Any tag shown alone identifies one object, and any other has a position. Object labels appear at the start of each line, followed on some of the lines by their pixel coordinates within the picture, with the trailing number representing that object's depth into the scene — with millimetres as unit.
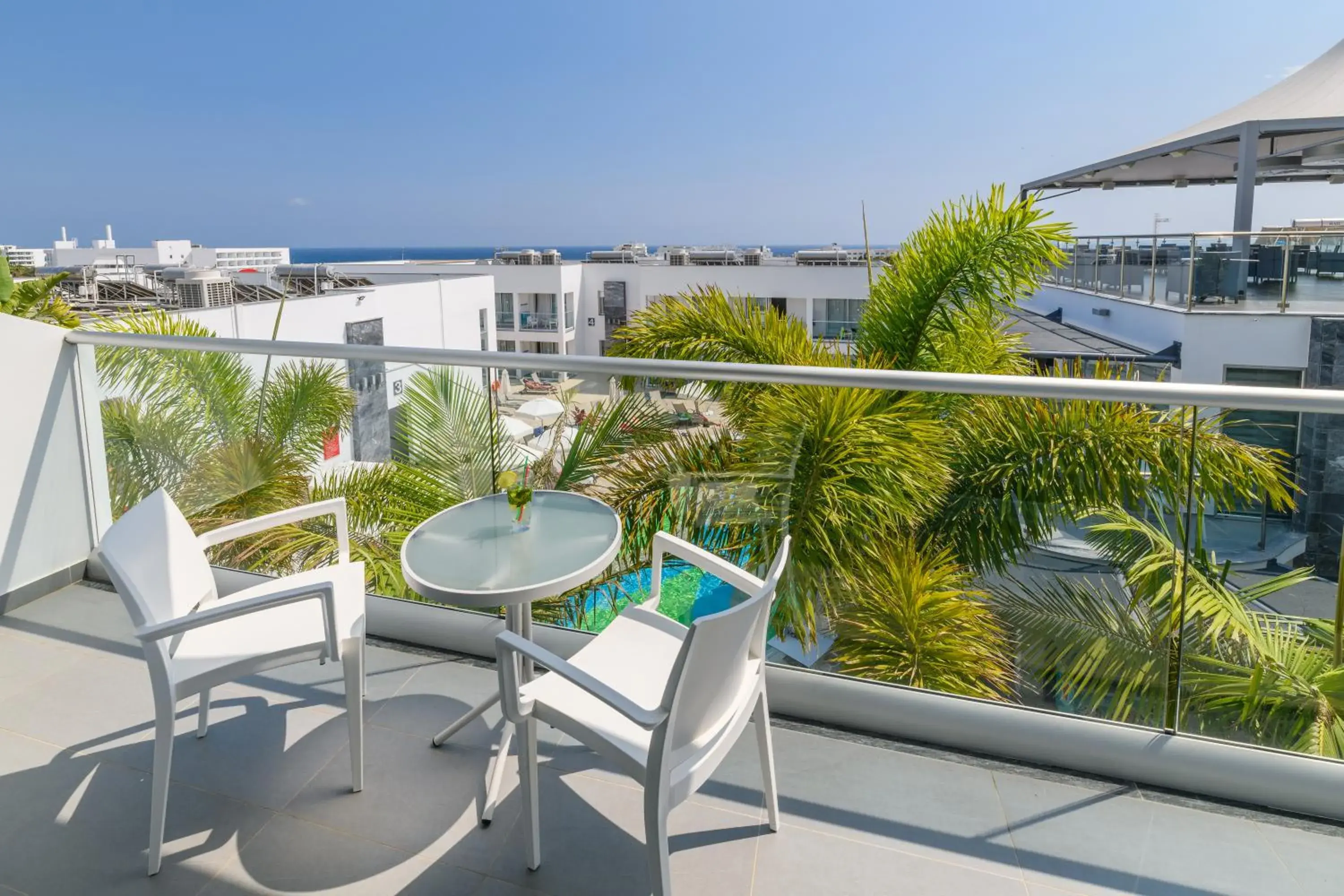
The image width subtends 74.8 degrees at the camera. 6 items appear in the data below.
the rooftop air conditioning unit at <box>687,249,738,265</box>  36969
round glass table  2295
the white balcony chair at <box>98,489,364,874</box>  2107
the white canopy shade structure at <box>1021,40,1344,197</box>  10664
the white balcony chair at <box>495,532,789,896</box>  1742
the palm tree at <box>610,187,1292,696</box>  2510
